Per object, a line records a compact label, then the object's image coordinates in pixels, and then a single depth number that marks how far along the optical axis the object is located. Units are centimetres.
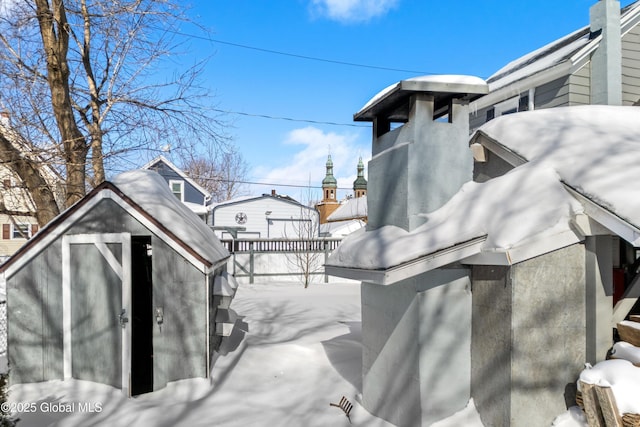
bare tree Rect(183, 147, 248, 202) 3978
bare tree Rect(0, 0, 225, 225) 838
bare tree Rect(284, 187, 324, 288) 1902
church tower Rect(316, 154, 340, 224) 6744
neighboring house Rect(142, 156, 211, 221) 2448
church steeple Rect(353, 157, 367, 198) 5824
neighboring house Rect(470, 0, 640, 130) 1091
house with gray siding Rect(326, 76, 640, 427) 410
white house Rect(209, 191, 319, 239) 2617
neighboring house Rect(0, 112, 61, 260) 810
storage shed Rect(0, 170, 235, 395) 636
